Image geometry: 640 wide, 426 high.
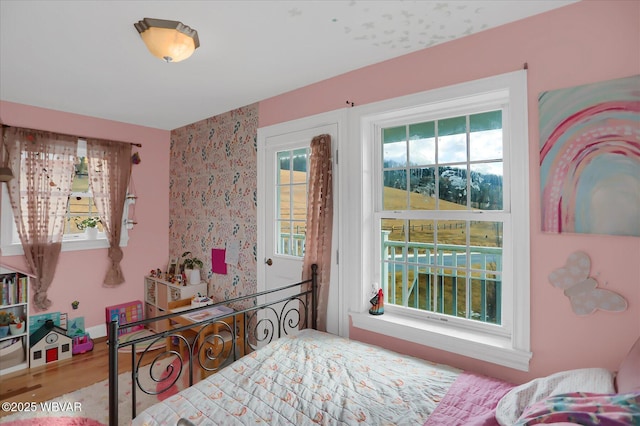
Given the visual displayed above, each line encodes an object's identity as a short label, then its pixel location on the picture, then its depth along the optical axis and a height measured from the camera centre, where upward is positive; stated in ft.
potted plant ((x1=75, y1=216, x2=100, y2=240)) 12.29 -0.38
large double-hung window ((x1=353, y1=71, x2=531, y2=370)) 5.90 -0.04
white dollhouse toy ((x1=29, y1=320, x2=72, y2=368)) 10.17 -4.06
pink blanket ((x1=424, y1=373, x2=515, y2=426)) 4.52 -2.80
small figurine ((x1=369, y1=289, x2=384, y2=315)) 7.73 -2.08
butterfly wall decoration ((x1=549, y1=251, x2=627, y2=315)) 5.05 -1.15
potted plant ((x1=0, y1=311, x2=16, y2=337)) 9.79 -3.13
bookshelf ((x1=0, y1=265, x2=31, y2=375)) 9.79 -3.03
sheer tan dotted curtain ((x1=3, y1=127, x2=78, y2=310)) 10.62 +0.73
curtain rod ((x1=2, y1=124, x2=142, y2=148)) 10.35 +2.83
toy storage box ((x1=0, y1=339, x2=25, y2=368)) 9.73 -4.14
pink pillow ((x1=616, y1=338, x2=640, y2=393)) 3.89 -1.95
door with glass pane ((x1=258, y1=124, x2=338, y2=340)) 9.48 +0.30
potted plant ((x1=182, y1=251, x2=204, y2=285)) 12.04 -1.94
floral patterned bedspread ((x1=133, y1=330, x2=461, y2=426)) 4.77 -2.85
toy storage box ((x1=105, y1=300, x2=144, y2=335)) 12.64 -3.78
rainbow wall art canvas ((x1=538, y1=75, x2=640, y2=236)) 4.86 +0.89
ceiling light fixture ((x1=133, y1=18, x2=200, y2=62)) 5.84 +3.20
